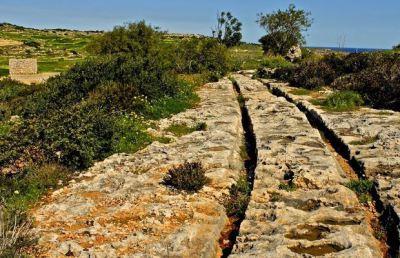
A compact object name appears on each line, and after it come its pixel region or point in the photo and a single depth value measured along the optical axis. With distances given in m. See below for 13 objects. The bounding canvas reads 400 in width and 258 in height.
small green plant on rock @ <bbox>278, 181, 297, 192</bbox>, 8.61
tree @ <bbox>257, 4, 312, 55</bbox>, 63.16
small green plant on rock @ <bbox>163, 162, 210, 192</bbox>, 8.90
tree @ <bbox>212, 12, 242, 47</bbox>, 83.44
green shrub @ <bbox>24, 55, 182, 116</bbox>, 17.59
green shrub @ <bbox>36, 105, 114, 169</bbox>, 10.87
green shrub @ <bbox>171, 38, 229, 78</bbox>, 34.00
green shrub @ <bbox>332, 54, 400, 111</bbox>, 17.28
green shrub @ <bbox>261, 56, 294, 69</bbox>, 36.20
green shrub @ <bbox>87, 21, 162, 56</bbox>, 39.00
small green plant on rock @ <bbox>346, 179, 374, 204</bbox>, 8.36
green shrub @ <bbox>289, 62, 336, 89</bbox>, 22.55
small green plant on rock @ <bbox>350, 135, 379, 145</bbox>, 11.61
